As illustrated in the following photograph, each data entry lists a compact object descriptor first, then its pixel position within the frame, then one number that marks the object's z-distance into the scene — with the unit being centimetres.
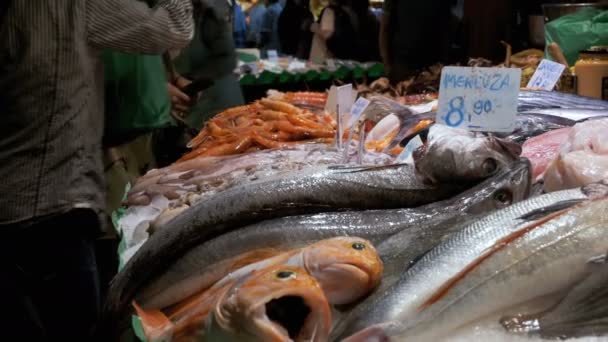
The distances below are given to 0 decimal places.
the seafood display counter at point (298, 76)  649
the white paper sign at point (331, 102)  355
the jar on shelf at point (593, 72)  320
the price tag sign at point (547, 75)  322
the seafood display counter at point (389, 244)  103
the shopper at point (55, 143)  263
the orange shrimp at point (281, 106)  357
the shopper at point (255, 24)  1112
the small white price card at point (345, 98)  262
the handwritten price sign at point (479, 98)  200
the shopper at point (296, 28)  923
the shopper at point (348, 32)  789
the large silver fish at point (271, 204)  158
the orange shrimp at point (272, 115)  349
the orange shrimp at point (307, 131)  325
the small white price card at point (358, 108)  265
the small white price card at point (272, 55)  795
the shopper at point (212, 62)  485
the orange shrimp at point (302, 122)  332
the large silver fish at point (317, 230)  142
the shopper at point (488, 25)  593
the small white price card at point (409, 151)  211
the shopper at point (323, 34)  793
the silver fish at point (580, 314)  101
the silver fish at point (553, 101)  266
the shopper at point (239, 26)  1075
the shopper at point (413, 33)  590
